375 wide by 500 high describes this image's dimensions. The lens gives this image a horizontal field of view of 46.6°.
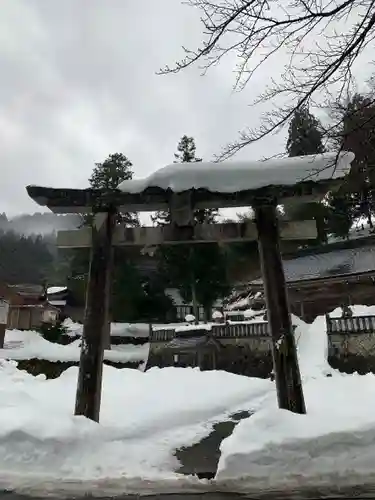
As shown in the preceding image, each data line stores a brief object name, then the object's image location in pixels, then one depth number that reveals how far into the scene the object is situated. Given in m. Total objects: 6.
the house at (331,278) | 18.36
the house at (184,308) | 34.53
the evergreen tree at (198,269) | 27.34
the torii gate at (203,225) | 6.27
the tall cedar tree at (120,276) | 27.11
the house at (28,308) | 35.84
